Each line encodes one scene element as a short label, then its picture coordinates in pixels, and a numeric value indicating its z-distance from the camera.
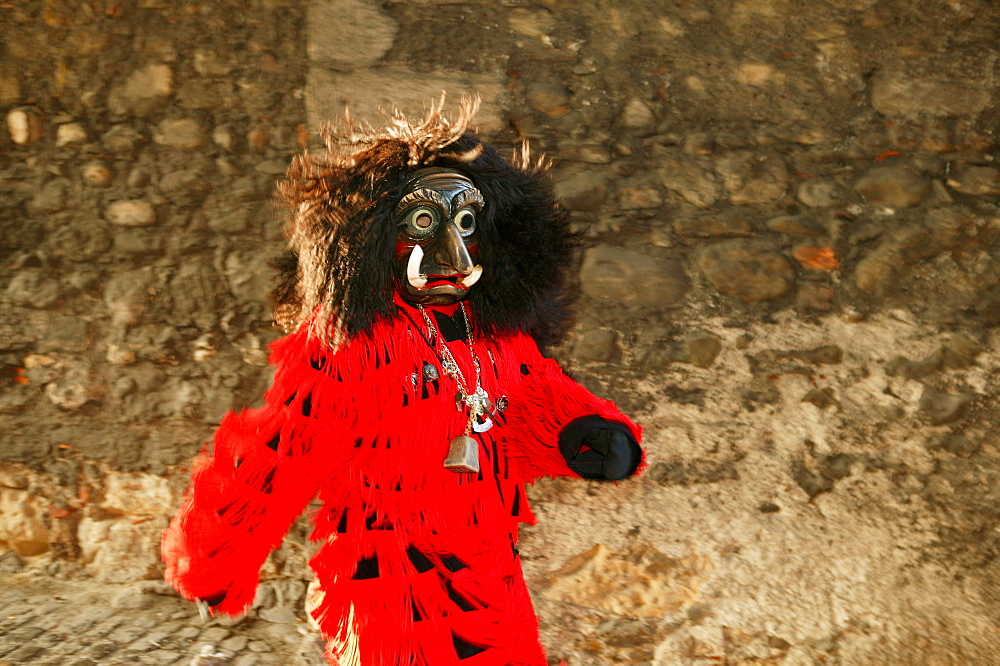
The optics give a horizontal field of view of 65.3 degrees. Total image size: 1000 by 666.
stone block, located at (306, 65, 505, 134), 2.12
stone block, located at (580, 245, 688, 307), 2.04
